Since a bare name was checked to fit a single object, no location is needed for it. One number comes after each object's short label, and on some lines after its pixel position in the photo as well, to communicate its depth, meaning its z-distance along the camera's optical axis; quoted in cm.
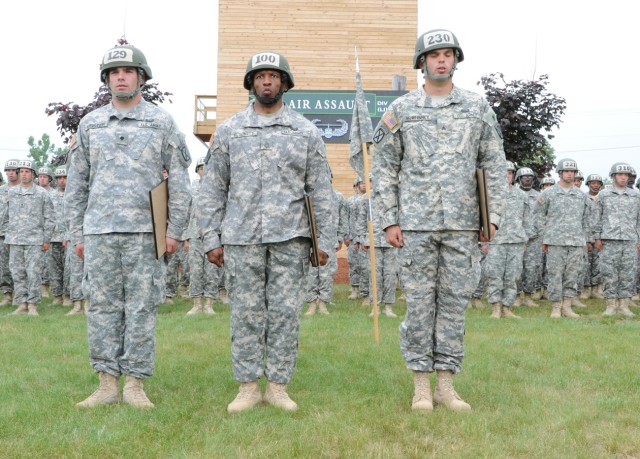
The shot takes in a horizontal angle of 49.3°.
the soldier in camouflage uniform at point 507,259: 1162
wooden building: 2106
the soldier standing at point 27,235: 1212
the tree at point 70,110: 1711
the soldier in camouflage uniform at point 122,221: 511
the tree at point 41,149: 9144
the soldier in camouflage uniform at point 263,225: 500
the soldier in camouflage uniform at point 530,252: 1344
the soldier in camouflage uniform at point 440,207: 500
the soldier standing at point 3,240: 1322
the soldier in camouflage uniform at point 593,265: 1614
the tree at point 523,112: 1777
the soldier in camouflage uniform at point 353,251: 1438
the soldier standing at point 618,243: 1212
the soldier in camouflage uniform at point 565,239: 1180
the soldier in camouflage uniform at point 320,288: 1190
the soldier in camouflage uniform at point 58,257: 1341
